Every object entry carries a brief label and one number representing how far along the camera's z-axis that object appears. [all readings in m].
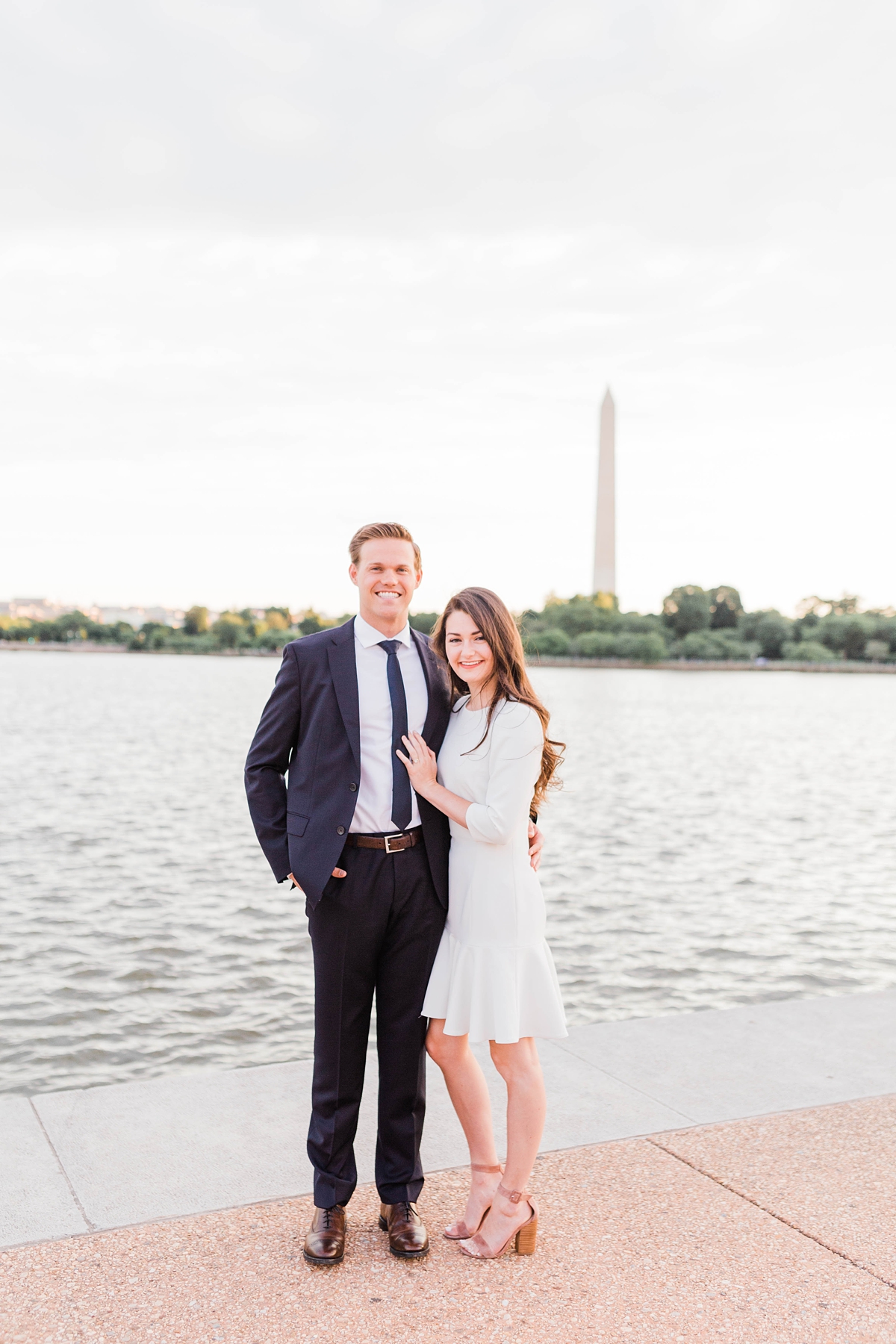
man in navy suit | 3.66
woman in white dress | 3.61
